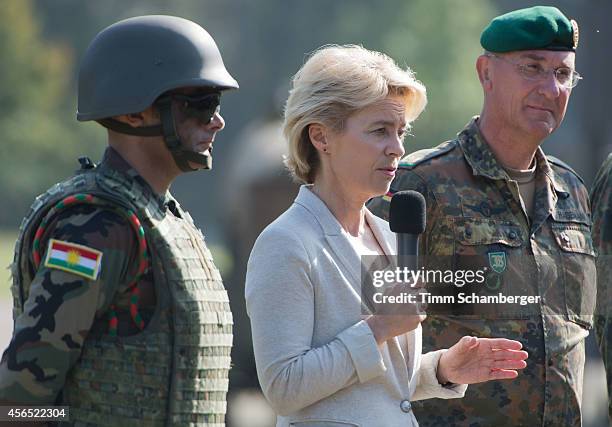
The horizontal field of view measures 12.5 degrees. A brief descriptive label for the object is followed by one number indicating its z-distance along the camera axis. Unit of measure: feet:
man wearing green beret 35.19
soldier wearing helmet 25.58
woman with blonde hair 27.81
